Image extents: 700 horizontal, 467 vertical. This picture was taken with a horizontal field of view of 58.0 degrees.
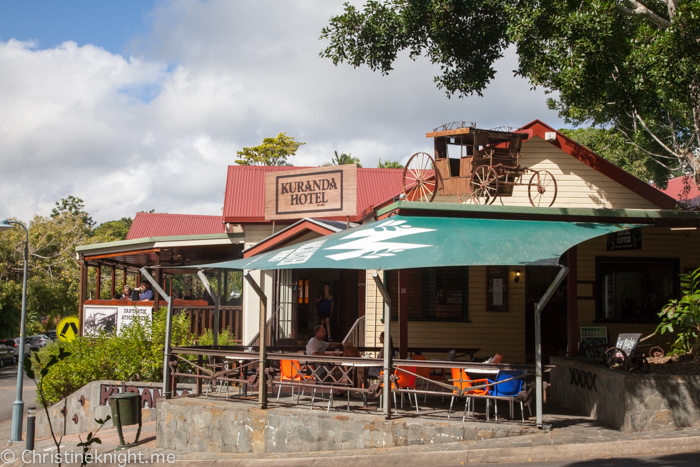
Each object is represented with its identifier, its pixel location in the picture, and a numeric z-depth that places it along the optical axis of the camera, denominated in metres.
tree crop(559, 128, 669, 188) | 19.91
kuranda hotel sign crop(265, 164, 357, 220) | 13.33
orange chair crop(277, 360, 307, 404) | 9.55
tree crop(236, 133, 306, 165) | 43.62
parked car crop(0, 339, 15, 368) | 33.34
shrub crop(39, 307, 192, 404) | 13.06
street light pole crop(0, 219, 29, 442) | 14.49
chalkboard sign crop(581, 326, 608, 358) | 12.37
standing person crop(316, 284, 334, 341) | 15.39
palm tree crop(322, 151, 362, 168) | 41.66
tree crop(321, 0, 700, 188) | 9.53
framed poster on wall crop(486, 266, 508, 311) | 13.22
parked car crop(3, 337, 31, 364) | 34.71
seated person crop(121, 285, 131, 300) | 16.65
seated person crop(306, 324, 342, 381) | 10.05
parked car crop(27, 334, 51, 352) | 36.22
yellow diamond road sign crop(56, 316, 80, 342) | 13.94
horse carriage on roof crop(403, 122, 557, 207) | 12.66
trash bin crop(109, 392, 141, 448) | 10.20
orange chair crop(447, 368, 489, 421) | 8.05
